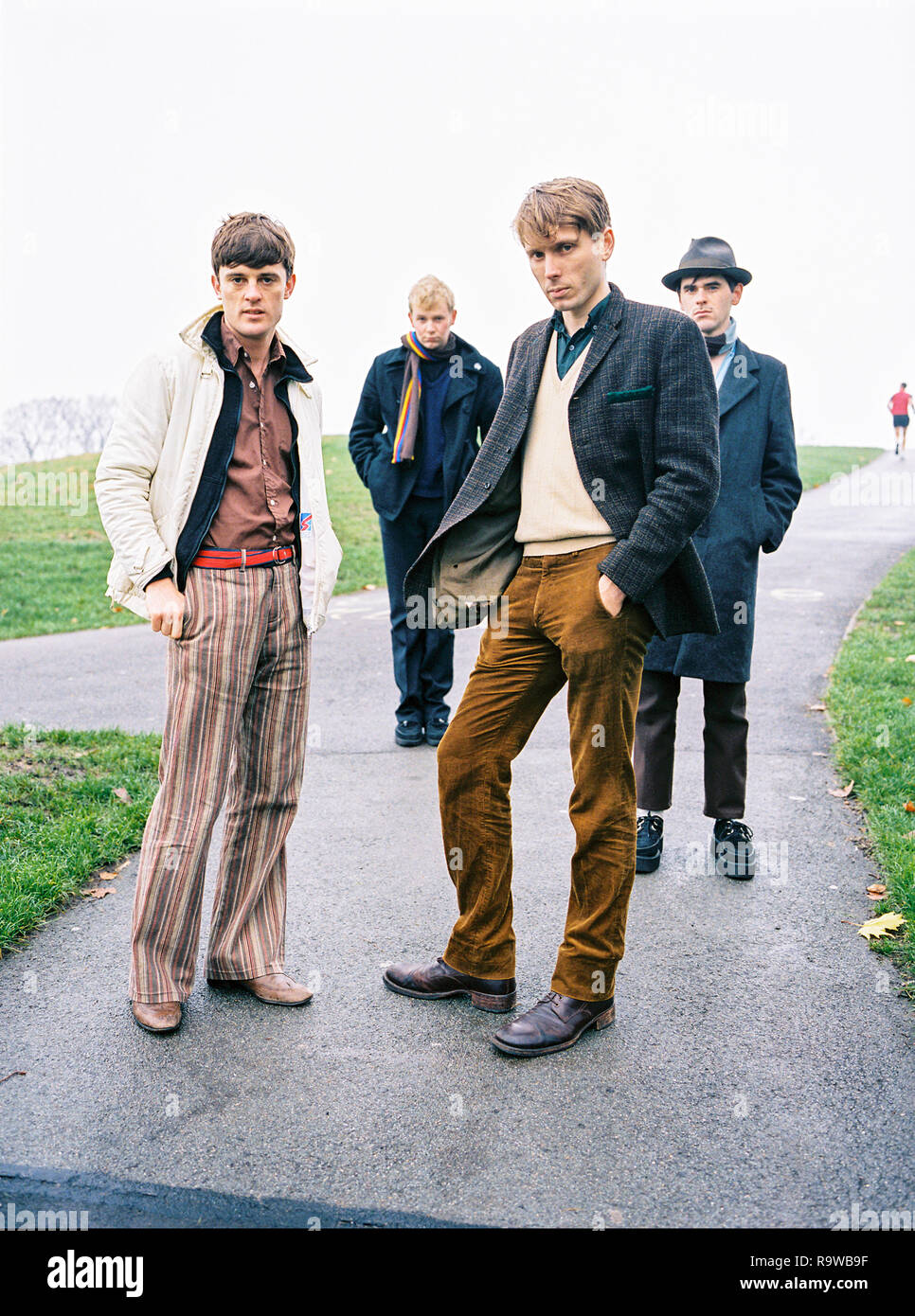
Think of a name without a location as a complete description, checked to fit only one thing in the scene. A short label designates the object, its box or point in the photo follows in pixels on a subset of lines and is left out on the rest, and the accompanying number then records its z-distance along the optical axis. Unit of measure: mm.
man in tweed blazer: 3084
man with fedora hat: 4652
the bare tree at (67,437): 53094
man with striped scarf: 6352
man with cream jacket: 3240
